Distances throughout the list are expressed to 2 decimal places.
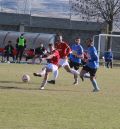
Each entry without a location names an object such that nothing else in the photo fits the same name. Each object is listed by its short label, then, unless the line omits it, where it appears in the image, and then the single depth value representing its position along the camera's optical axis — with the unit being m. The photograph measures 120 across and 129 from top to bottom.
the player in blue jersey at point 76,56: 24.83
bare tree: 58.72
